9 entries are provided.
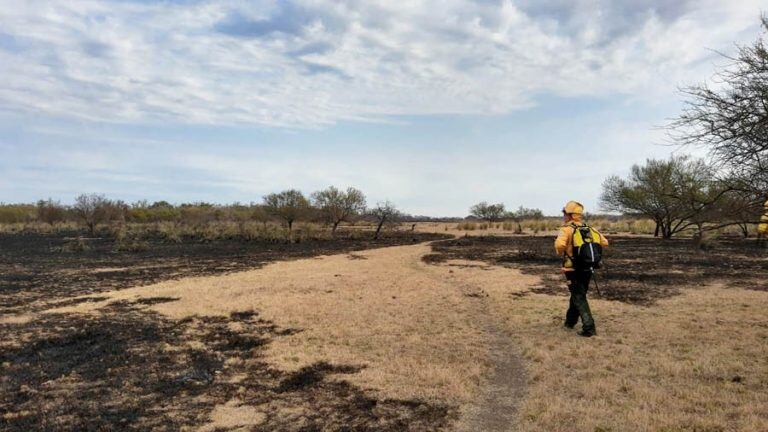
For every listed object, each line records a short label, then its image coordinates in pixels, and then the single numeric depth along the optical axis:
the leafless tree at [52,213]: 50.94
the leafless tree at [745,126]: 6.07
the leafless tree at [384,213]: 40.22
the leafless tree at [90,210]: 43.12
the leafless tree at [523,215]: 71.56
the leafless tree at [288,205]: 44.59
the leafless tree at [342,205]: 44.00
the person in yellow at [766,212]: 5.99
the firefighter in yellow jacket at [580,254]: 8.20
